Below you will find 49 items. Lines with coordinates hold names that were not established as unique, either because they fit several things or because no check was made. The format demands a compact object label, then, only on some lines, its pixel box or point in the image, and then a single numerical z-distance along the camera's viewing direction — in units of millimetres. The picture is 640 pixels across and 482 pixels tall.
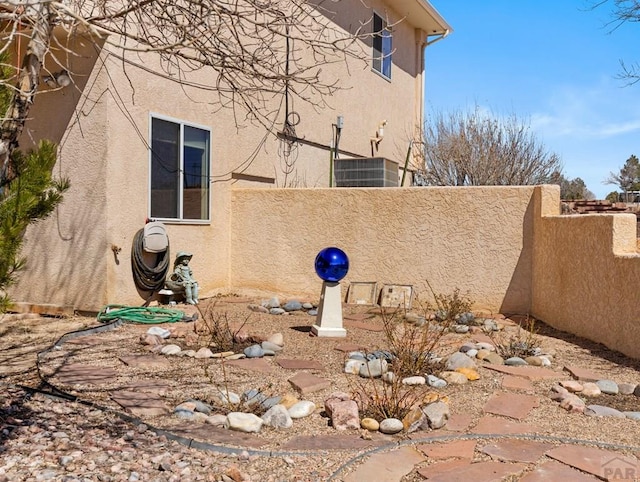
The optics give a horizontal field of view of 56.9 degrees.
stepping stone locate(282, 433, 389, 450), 3555
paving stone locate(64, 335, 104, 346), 6098
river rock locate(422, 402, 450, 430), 3875
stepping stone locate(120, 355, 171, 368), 5262
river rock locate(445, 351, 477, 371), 5316
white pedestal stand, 6723
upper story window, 14039
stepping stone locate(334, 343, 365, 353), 6078
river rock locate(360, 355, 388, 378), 5043
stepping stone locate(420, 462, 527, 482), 3115
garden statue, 8555
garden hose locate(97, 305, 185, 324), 7191
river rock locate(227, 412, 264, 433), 3789
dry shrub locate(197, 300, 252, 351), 5977
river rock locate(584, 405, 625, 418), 4148
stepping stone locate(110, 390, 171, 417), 4047
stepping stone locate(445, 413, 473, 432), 3877
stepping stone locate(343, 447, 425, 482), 3168
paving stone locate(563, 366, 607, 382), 5047
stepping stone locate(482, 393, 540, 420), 4188
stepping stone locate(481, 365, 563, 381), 5133
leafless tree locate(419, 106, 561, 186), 15727
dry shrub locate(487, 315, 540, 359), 5906
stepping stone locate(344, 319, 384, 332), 7339
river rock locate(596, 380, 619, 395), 4730
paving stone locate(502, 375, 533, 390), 4812
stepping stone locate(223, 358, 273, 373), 5257
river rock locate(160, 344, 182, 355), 5684
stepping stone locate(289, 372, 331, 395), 4625
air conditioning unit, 11930
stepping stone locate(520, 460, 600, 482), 3107
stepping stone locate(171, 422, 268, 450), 3568
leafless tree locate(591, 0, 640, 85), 8977
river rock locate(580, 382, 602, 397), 4688
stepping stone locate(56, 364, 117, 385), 4715
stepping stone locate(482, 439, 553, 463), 3383
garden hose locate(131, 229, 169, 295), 7895
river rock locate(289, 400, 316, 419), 4090
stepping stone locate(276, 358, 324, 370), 5336
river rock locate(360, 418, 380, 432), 3848
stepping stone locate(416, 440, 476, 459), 3432
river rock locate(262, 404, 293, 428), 3912
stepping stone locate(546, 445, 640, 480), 3162
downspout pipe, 16531
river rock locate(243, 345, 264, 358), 5688
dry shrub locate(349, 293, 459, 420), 4039
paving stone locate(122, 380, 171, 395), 4547
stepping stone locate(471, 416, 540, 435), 3828
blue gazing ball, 6703
